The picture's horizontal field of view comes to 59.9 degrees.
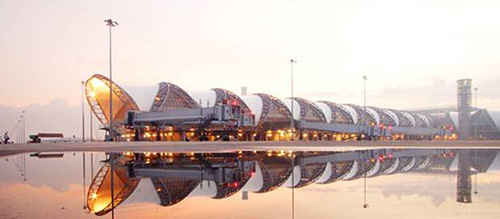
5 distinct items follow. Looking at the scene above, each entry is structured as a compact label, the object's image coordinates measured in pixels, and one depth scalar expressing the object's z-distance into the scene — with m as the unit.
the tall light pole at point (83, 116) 93.81
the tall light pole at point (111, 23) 59.01
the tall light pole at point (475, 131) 121.76
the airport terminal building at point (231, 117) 74.00
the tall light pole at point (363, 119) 113.78
